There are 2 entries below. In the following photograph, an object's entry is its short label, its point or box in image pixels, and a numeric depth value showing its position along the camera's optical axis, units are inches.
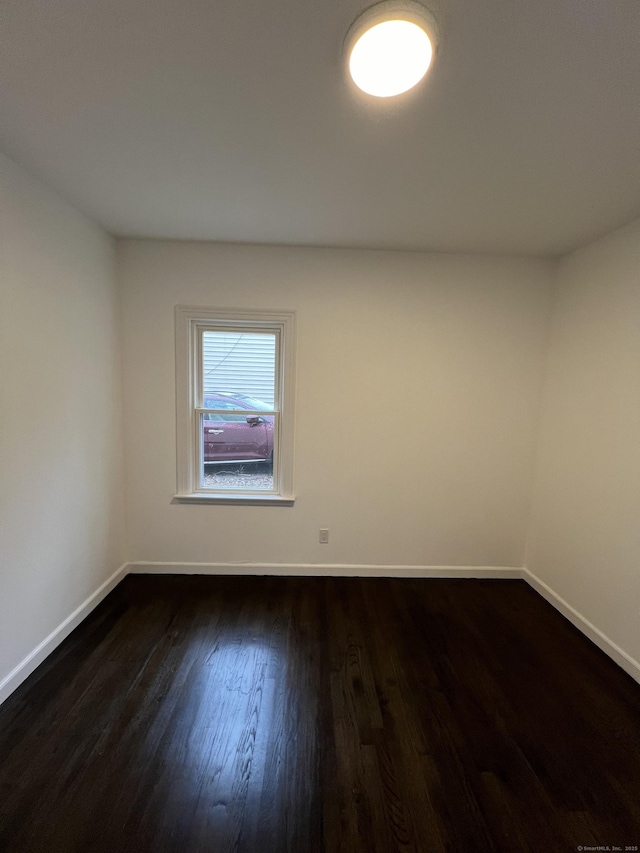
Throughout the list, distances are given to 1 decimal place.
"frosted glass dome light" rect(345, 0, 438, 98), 36.3
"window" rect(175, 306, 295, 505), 105.3
